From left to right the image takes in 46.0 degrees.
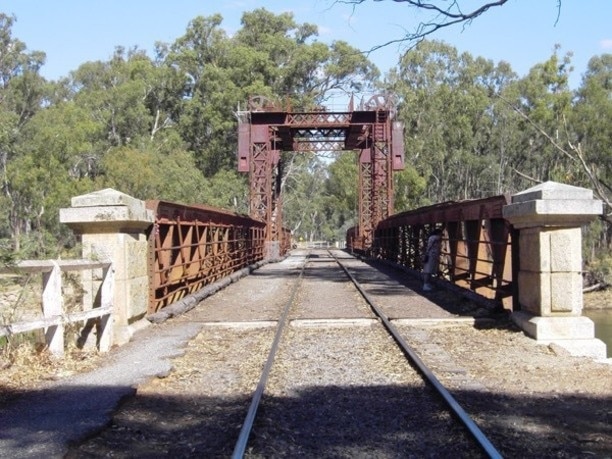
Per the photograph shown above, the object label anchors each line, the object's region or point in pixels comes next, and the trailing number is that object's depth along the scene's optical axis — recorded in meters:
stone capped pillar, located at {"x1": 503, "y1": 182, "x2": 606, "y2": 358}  8.73
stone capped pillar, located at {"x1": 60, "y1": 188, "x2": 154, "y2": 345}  9.12
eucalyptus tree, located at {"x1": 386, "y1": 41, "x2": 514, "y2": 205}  62.31
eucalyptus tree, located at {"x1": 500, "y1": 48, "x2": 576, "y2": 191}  34.06
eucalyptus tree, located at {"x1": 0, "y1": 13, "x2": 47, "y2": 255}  44.19
